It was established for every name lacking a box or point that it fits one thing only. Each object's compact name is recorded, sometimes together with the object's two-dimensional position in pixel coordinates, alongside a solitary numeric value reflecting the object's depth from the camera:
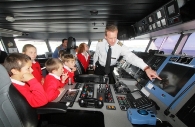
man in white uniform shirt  1.46
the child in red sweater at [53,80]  1.25
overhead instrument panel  1.84
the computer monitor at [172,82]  0.88
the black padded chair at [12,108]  0.71
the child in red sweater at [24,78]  0.99
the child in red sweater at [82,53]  3.63
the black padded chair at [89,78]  1.68
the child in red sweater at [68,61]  2.12
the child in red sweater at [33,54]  2.05
